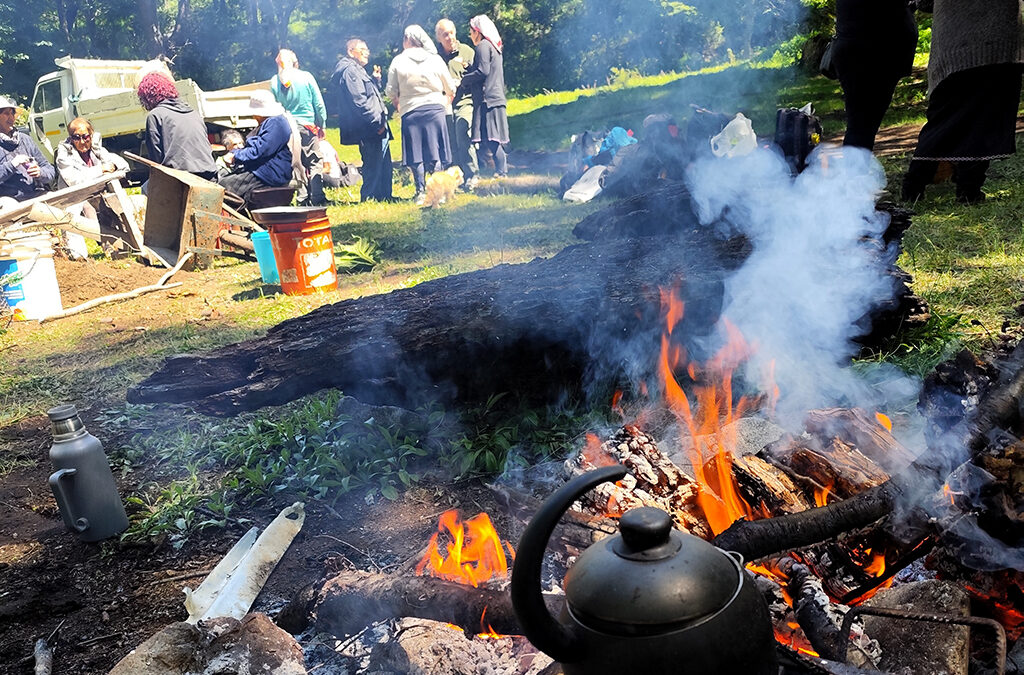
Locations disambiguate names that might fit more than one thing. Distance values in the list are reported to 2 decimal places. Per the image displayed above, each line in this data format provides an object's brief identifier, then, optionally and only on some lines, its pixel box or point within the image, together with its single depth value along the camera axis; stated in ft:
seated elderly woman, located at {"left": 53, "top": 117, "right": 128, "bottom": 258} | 34.99
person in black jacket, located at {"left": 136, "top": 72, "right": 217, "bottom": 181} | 31.09
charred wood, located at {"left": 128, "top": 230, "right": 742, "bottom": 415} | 11.66
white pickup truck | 49.32
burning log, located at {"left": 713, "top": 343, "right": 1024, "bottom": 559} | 7.30
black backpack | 20.49
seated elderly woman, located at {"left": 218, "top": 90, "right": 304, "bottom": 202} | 32.14
